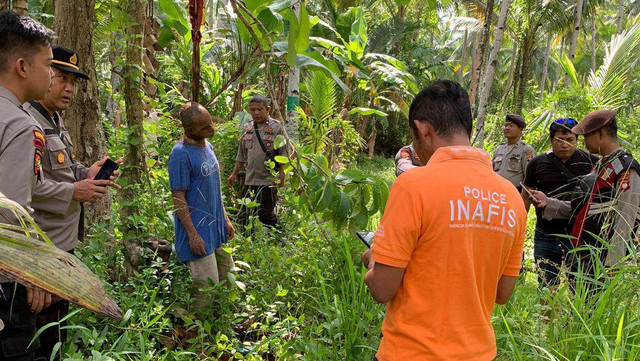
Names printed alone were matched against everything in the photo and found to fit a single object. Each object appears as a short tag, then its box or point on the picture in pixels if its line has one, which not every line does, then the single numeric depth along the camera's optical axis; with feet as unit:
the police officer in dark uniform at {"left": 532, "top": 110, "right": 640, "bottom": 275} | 10.14
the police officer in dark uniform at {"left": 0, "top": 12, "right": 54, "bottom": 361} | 6.15
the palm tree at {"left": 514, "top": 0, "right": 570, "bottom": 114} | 49.98
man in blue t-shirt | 10.65
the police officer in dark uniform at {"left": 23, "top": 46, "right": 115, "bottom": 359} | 7.49
